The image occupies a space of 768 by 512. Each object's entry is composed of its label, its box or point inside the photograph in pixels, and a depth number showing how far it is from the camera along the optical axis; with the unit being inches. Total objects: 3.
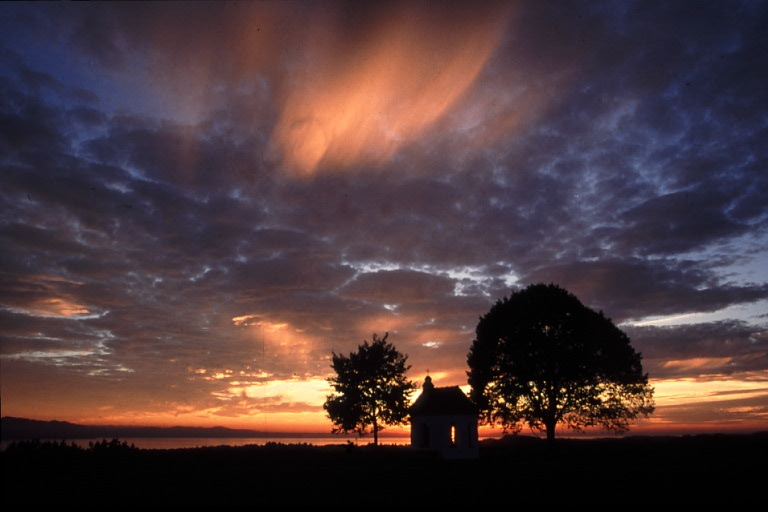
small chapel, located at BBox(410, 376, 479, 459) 1804.9
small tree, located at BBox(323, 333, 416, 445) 2130.9
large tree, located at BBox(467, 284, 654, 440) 1736.0
